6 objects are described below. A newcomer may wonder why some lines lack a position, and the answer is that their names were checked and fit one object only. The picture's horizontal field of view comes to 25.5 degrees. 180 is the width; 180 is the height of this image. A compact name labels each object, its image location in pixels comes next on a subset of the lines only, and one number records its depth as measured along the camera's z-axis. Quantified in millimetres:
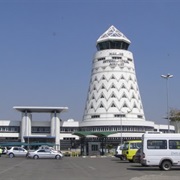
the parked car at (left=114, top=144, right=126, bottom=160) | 41966
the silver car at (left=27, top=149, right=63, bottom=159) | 47500
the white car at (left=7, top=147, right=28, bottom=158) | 55188
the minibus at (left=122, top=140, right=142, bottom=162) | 36625
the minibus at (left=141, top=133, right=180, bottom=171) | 24156
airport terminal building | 99500
